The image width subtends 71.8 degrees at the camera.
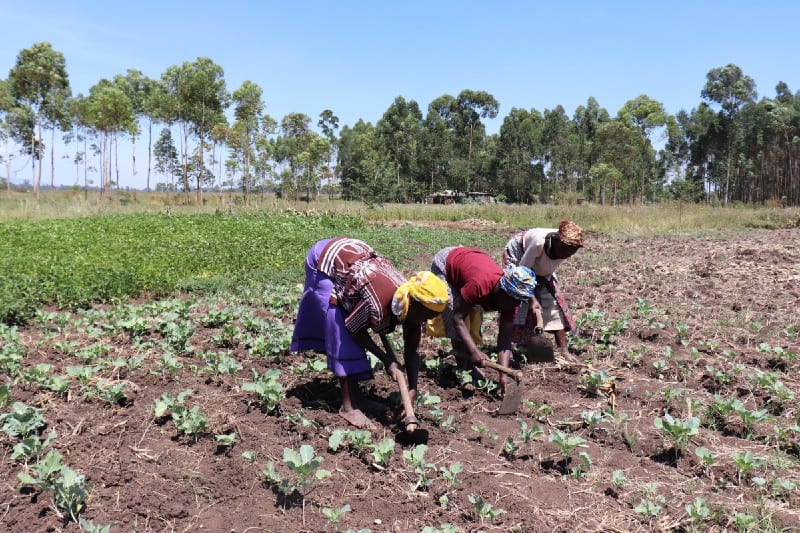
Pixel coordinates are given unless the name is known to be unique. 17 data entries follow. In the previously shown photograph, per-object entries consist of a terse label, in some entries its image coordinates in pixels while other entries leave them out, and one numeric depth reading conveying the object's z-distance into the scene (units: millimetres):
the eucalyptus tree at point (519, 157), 44094
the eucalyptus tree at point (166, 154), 42438
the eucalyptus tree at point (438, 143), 44969
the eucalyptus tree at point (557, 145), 44281
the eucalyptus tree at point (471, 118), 47375
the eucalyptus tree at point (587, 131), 45375
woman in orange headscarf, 4223
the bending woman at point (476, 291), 3557
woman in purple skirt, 3000
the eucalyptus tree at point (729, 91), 36625
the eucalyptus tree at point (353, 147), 46344
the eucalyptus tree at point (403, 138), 44719
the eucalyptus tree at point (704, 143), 41406
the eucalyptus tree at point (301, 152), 40375
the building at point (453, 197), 46750
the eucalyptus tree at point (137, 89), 36531
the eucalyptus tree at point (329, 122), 52625
